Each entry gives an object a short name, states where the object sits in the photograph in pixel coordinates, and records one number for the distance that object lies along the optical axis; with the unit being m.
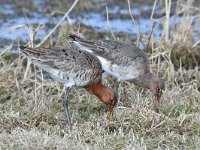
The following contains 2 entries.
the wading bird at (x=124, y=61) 15.25
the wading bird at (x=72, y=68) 13.83
